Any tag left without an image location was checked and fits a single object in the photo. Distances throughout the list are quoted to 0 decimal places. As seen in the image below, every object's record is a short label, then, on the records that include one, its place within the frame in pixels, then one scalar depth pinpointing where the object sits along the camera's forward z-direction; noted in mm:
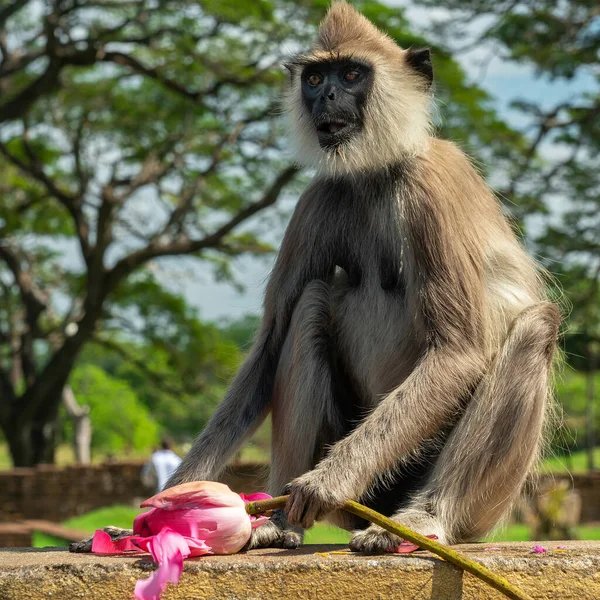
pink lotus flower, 2459
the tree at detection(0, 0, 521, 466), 15484
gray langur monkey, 3234
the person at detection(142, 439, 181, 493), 11930
